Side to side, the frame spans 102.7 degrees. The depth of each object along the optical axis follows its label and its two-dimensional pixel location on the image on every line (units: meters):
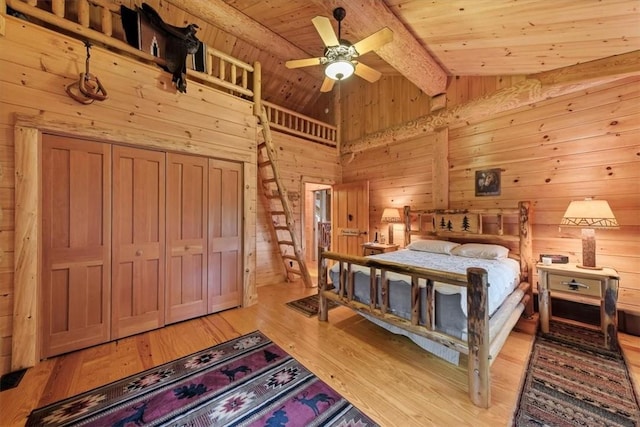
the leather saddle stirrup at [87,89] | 2.34
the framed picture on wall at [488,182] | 3.57
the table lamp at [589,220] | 2.43
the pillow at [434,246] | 3.51
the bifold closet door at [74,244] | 2.31
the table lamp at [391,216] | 4.46
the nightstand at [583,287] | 2.37
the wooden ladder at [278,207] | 3.98
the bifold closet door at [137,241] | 2.65
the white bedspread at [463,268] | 2.07
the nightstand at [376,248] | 4.40
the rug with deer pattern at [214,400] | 1.65
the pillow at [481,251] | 3.07
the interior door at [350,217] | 5.07
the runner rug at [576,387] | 1.62
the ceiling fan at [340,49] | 2.28
